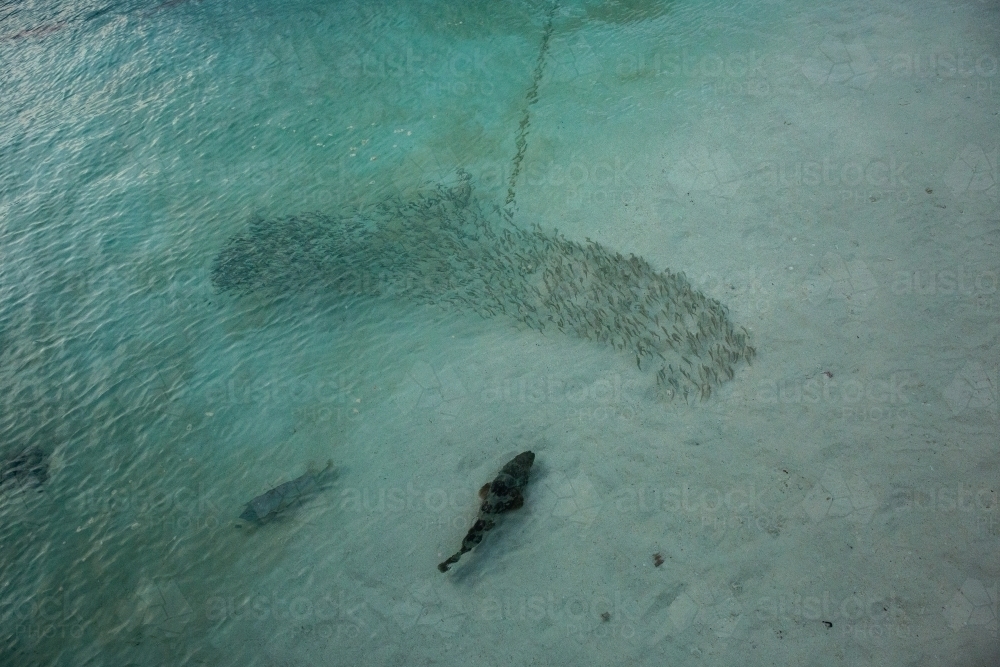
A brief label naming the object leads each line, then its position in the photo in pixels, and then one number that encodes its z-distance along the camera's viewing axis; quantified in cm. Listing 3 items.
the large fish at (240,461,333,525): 750
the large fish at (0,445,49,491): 841
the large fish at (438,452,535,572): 669
